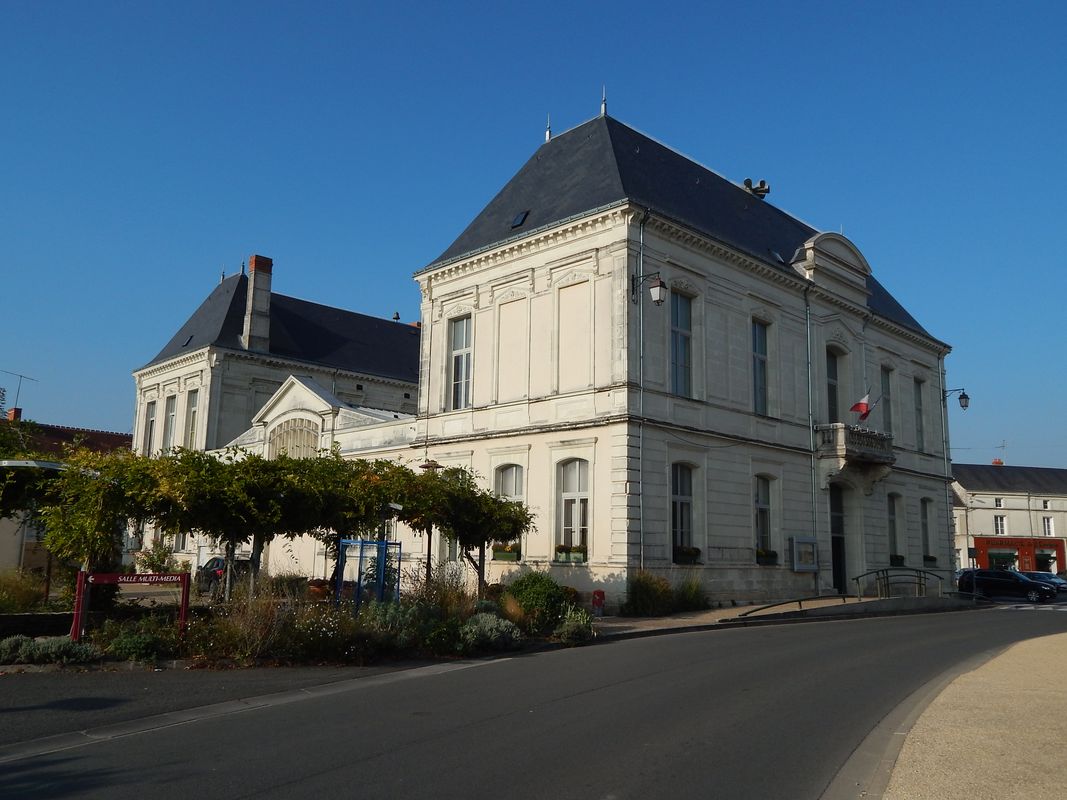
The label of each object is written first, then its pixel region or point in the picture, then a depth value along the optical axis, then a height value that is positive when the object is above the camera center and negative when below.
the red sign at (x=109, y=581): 11.48 -0.57
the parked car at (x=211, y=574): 20.30 -0.93
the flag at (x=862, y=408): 27.30 +4.56
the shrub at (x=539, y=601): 15.85 -0.97
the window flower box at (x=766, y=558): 24.55 -0.14
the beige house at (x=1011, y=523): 64.38 +2.67
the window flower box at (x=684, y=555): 22.12 -0.09
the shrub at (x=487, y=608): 15.54 -1.08
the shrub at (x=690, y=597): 21.25 -1.11
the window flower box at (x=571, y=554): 21.77 -0.12
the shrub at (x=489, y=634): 13.48 -1.37
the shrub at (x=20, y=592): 13.78 -0.95
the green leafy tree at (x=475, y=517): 17.84 +0.62
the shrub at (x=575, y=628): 15.25 -1.38
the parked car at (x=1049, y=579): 39.66 -0.94
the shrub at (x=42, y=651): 10.80 -1.41
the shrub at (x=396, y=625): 12.72 -1.18
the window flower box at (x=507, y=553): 23.50 -0.14
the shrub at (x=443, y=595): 14.75 -0.85
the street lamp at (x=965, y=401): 31.84 +5.69
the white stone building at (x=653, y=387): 22.03 +4.75
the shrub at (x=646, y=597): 20.30 -1.08
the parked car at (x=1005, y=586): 35.62 -1.14
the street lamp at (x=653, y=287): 19.45 +6.38
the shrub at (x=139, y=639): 11.21 -1.30
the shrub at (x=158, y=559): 22.41 -0.52
